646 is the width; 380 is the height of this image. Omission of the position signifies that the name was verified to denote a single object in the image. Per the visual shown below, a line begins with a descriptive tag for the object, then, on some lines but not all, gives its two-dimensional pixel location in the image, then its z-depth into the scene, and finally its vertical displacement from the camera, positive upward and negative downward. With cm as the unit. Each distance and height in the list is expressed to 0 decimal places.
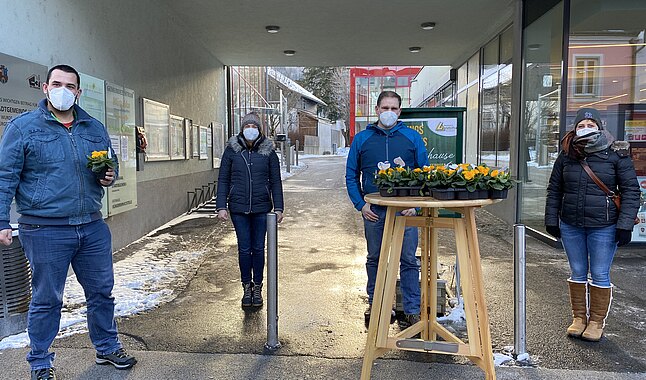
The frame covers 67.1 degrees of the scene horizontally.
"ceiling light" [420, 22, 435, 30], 976 +258
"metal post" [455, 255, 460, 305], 455 -122
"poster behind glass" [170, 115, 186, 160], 955 +29
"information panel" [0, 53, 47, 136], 446 +65
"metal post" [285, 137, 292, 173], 2884 -21
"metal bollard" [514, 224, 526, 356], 337 -96
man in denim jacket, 289 -25
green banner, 602 +28
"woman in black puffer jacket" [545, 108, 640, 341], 361 -44
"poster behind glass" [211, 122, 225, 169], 1341 +32
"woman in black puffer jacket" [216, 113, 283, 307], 448 -33
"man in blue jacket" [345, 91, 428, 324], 380 -8
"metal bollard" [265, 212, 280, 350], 366 -100
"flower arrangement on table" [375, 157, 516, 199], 277 -17
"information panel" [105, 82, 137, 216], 664 +17
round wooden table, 285 -78
